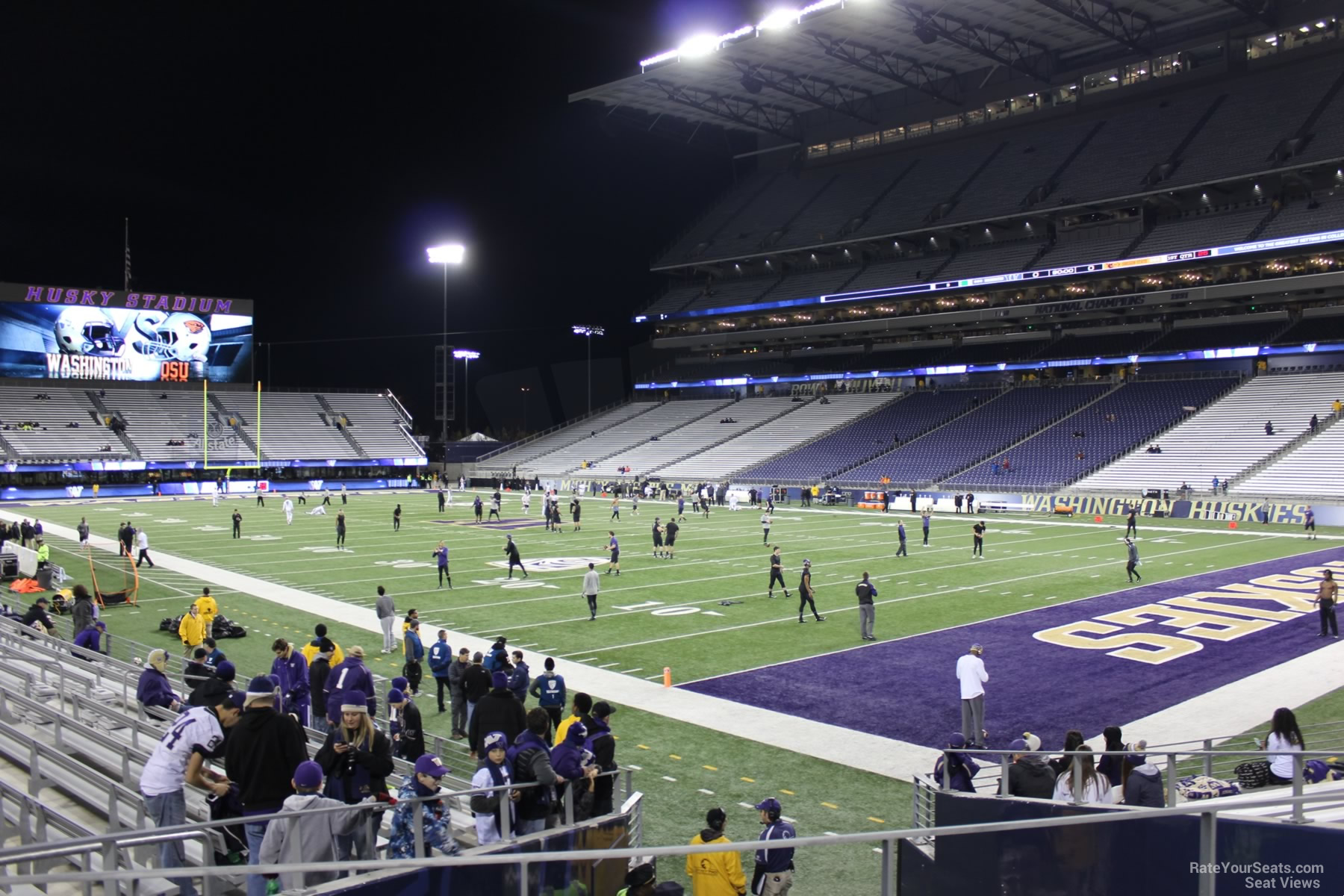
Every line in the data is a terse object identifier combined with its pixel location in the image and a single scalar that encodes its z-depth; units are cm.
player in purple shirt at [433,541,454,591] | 2295
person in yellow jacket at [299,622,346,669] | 1167
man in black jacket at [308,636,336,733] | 1075
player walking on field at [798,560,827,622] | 1838
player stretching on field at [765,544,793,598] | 2106
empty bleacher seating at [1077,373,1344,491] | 4163
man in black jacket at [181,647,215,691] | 984
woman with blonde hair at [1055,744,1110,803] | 720
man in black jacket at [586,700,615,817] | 725
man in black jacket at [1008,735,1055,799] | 750
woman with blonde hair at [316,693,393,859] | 632
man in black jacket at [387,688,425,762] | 830
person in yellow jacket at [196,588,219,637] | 1576
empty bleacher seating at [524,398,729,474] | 6806
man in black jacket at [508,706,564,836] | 654
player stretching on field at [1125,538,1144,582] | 2278
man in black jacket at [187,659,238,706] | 787
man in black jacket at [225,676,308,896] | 583
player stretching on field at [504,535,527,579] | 2458
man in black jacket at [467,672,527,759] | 835
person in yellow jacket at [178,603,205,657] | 1486
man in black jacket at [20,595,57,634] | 1512
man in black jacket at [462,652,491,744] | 1061
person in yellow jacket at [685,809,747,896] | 635
